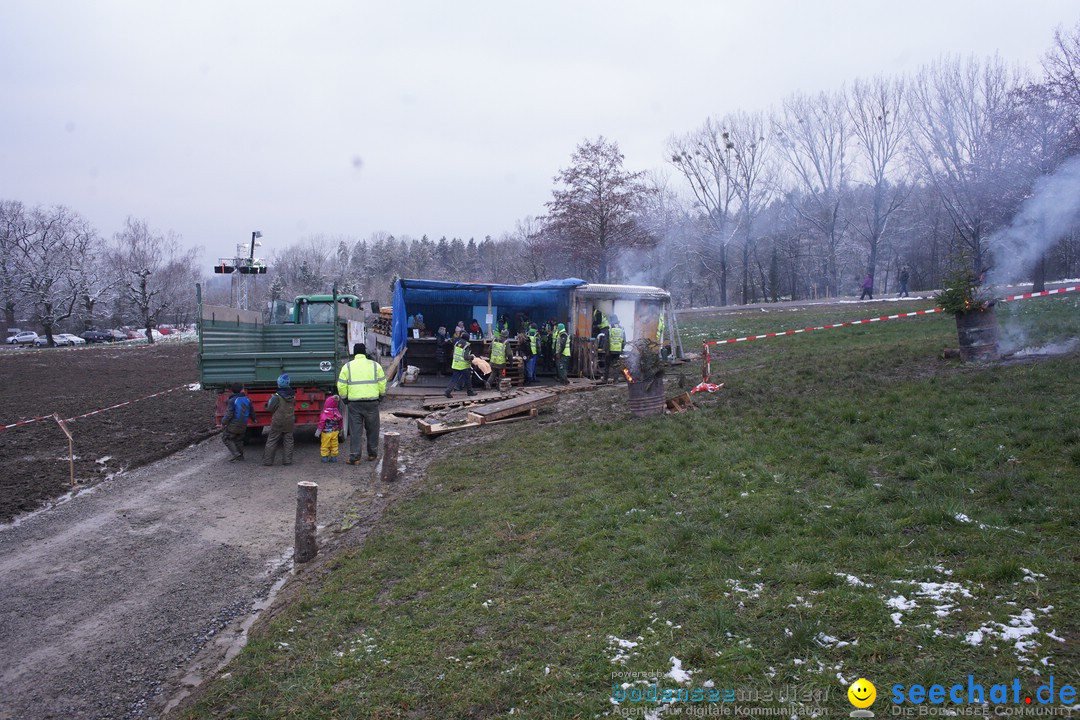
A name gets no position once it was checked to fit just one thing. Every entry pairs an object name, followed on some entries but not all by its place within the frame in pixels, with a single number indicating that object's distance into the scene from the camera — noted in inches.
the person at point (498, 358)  669.3
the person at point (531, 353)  705.0
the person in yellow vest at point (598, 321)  730.8
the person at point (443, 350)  738.9
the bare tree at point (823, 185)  1307.8
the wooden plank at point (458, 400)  588.7
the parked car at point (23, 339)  2198.6
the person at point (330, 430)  429.1
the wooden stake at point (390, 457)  382.9
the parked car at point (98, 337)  2347.4
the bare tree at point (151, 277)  2373.3
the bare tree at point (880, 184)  1224.2
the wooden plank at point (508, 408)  517.7
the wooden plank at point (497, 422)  516.8
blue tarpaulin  709.9
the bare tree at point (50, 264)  2137.1
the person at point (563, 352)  700.7
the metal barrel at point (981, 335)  406.3
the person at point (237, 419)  428.8
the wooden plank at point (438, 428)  498.3
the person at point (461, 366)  620.7
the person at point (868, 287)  1153.4
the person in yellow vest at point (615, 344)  681.0
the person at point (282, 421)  421.4
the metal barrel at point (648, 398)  425.7
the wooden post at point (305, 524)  259.6
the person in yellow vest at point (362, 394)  419.3
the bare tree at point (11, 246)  2128.4
